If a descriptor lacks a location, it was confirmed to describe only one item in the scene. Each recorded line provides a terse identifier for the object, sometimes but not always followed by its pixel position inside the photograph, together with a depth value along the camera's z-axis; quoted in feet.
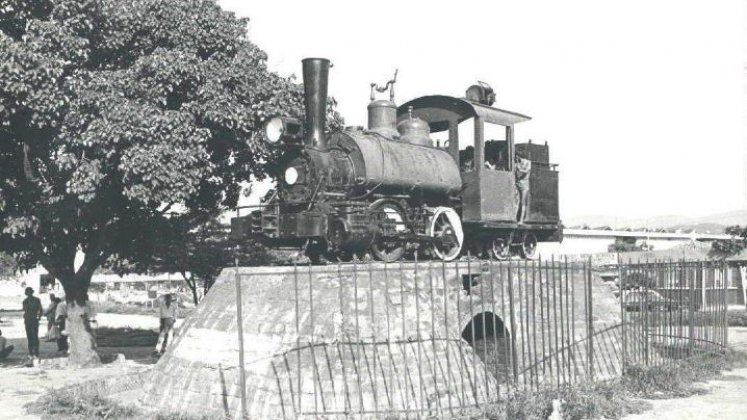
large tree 45.39
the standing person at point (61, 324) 63.93
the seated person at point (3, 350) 61.51
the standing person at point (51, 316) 64.51
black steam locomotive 37.83
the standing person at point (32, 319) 60.59
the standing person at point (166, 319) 60.34
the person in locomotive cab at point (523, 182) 51.62
